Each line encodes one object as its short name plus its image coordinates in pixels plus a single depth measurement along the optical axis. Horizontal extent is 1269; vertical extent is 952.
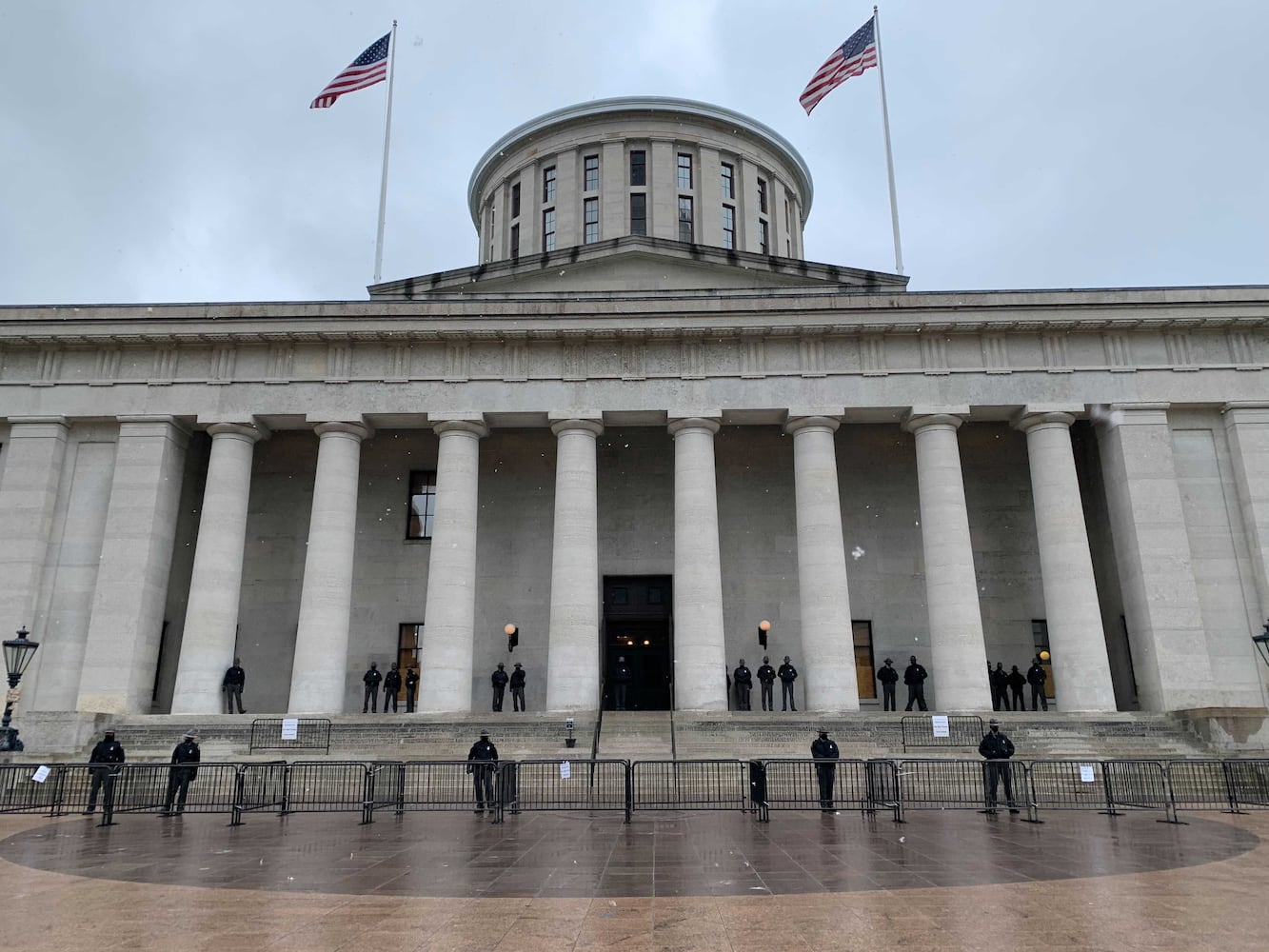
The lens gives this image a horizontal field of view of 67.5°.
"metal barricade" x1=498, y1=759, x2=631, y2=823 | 17.52
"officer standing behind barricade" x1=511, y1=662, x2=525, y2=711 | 29.81
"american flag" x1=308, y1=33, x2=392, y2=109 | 37.00
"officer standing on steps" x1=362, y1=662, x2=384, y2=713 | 30.80
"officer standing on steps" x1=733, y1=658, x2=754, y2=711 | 29.06
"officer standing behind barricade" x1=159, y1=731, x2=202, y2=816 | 17.56
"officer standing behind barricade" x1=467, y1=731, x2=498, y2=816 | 17.41
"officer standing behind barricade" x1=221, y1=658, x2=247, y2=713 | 28.98
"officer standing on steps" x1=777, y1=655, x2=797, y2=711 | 29.86
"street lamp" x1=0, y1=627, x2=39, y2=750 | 22.70
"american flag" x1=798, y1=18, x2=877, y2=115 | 37.03
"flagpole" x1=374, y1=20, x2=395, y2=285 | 39.13
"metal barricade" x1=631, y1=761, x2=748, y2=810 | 18.08
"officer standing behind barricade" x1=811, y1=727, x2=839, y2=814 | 17.12
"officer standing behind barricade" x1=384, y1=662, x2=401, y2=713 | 30.61
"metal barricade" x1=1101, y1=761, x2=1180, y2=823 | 16.83
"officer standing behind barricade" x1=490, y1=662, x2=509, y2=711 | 30.22
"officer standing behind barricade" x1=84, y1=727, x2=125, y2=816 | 17.58
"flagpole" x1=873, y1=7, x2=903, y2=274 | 38.56
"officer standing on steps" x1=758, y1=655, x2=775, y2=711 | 29.27
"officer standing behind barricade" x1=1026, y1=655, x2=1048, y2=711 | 30.28
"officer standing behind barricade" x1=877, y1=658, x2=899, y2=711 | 30.55
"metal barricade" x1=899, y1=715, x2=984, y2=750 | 25.03
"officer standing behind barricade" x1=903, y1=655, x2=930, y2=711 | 30.11
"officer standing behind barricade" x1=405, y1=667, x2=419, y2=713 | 31.52
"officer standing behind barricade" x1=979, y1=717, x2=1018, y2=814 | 16.92
